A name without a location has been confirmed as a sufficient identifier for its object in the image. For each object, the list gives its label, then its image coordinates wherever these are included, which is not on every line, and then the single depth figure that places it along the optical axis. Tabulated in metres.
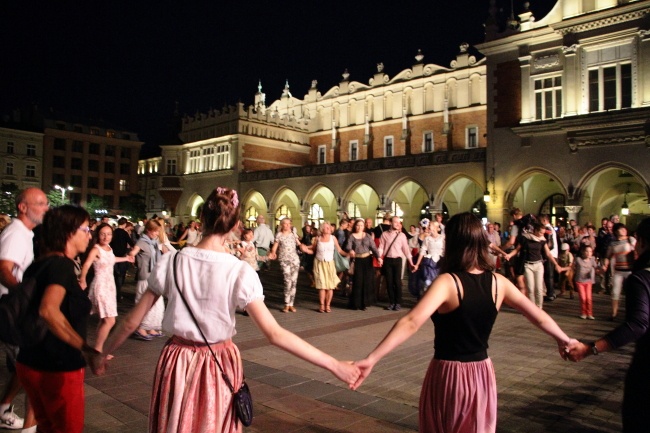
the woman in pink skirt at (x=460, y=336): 2.65
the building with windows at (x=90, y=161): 64.31
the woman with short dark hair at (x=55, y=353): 2.83
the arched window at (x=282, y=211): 40.18
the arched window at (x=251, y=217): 41.11
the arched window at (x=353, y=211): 35.75
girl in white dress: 6.87
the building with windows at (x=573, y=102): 20.33
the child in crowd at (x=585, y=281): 9.62
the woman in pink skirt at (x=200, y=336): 2.45
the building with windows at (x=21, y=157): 59.59
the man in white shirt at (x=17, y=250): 3.76
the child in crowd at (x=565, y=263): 13.43
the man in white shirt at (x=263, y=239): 12.09
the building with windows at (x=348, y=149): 29.42
